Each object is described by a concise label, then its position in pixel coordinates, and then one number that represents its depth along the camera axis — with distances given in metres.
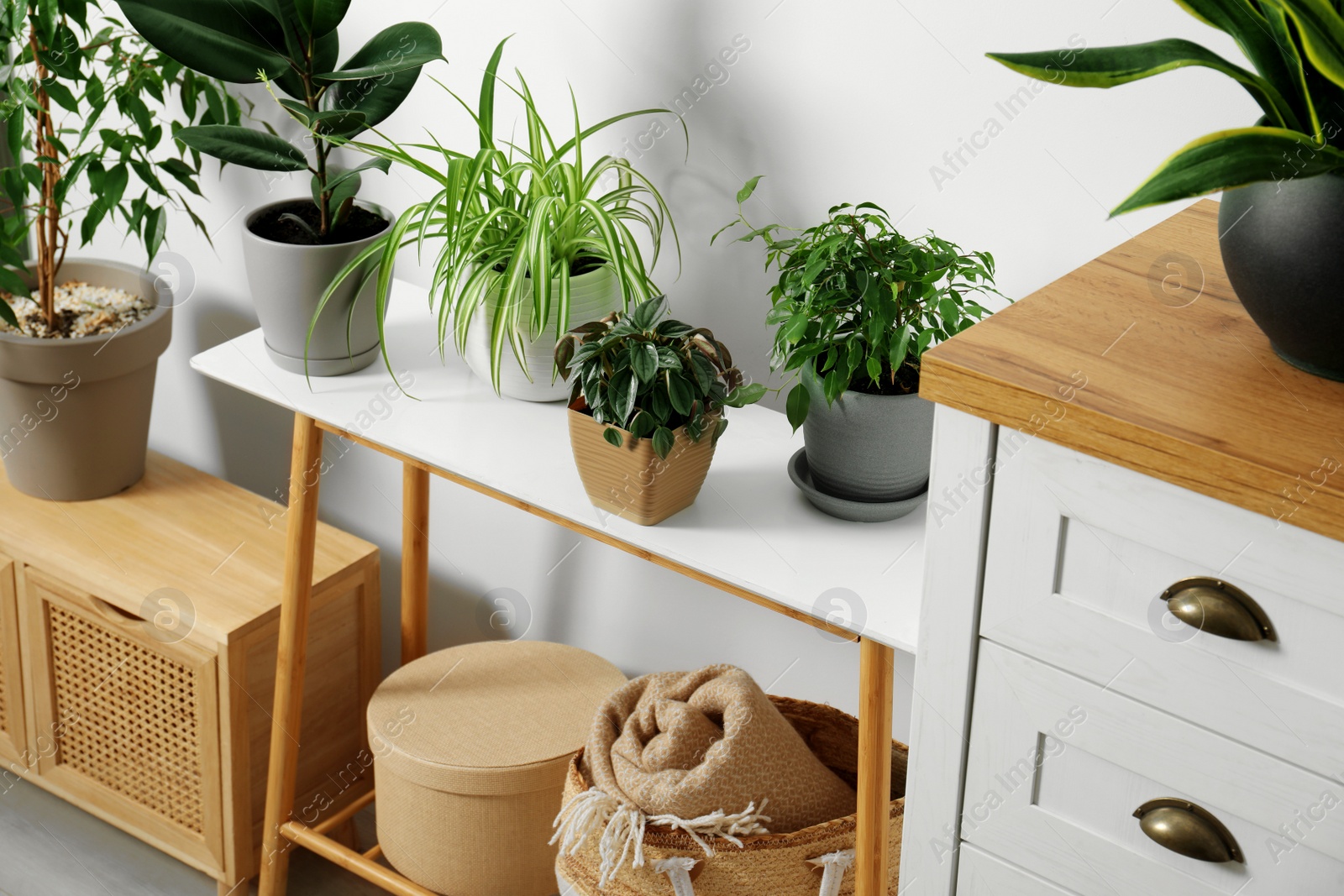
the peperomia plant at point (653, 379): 2.78
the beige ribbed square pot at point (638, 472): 2.80
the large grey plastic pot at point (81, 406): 3.35
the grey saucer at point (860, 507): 2.84
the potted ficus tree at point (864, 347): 2.76
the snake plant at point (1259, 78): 2.37
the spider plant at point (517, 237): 2.95
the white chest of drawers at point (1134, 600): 2.43
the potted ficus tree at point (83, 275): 3.24
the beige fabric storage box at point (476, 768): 3.18
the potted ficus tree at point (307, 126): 2.98
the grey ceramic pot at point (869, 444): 2.79
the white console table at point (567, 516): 2.77
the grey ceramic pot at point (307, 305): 3.05
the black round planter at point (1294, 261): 2.42
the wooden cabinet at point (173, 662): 3.33
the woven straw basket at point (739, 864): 2.88
